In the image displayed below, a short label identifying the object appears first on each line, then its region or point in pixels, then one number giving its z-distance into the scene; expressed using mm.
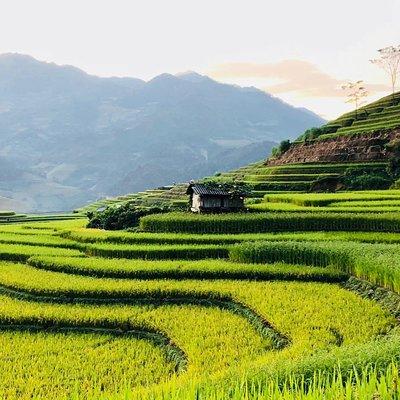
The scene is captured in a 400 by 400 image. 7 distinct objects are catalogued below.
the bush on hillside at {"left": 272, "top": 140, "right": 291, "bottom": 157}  89125
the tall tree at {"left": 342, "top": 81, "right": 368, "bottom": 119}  101750
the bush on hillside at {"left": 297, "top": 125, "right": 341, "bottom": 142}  88062
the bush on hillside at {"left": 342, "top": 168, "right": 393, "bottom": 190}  58716
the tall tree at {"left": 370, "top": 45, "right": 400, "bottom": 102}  99712
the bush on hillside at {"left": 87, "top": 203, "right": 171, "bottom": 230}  42844
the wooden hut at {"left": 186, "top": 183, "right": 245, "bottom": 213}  43688
